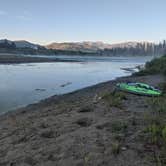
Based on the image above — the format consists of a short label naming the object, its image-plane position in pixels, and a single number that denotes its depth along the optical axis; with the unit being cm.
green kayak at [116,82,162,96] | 744
